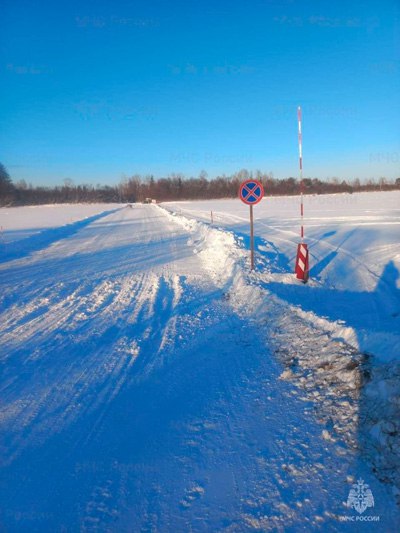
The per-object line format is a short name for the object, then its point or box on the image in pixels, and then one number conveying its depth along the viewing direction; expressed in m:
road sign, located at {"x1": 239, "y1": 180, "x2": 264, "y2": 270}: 8.13
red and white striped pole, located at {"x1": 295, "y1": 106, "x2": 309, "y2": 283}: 7.13
